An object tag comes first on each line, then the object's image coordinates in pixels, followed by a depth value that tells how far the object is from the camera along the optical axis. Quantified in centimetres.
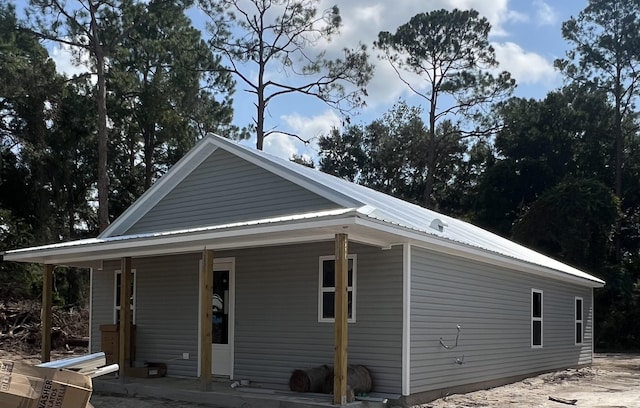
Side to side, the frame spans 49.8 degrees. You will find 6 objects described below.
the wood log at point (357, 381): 1001
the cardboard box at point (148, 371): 1293
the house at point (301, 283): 1048
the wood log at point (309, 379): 1048
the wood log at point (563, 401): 1126
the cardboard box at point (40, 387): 543
